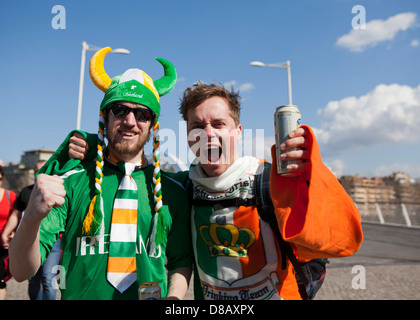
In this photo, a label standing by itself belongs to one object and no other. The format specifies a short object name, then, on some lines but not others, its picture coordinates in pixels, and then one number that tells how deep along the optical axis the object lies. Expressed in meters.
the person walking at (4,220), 4.04
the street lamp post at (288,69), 15.39
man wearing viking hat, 2.00
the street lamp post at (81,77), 13.09
